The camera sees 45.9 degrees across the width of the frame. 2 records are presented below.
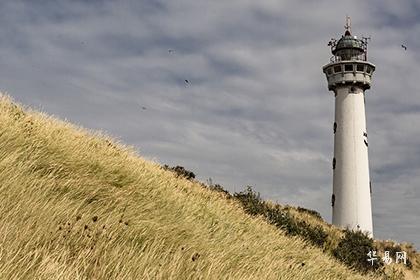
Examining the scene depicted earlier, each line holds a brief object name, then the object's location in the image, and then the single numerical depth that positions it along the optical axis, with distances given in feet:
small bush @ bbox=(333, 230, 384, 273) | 61.52
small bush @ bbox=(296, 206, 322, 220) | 109.71
